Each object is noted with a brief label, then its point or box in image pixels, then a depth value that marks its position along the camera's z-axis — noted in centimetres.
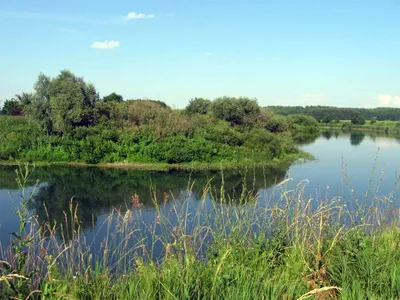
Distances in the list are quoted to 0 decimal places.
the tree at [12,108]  3316
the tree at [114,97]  3725
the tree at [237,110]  3045
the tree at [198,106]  3462
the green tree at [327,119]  7856
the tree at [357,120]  7344
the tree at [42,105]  2338
